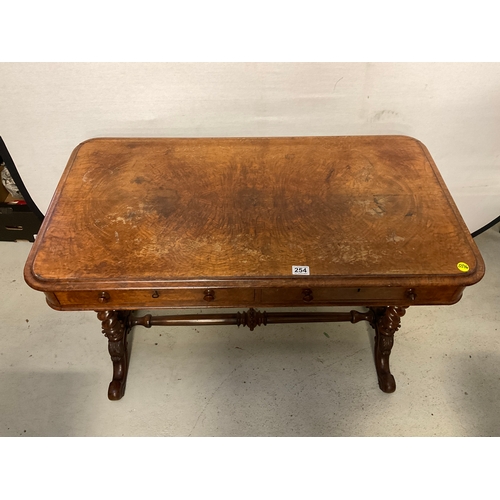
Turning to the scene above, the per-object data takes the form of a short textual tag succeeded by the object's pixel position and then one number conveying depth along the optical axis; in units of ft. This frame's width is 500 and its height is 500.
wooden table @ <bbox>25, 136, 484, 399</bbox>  4.17
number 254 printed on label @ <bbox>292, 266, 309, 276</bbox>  4.16
